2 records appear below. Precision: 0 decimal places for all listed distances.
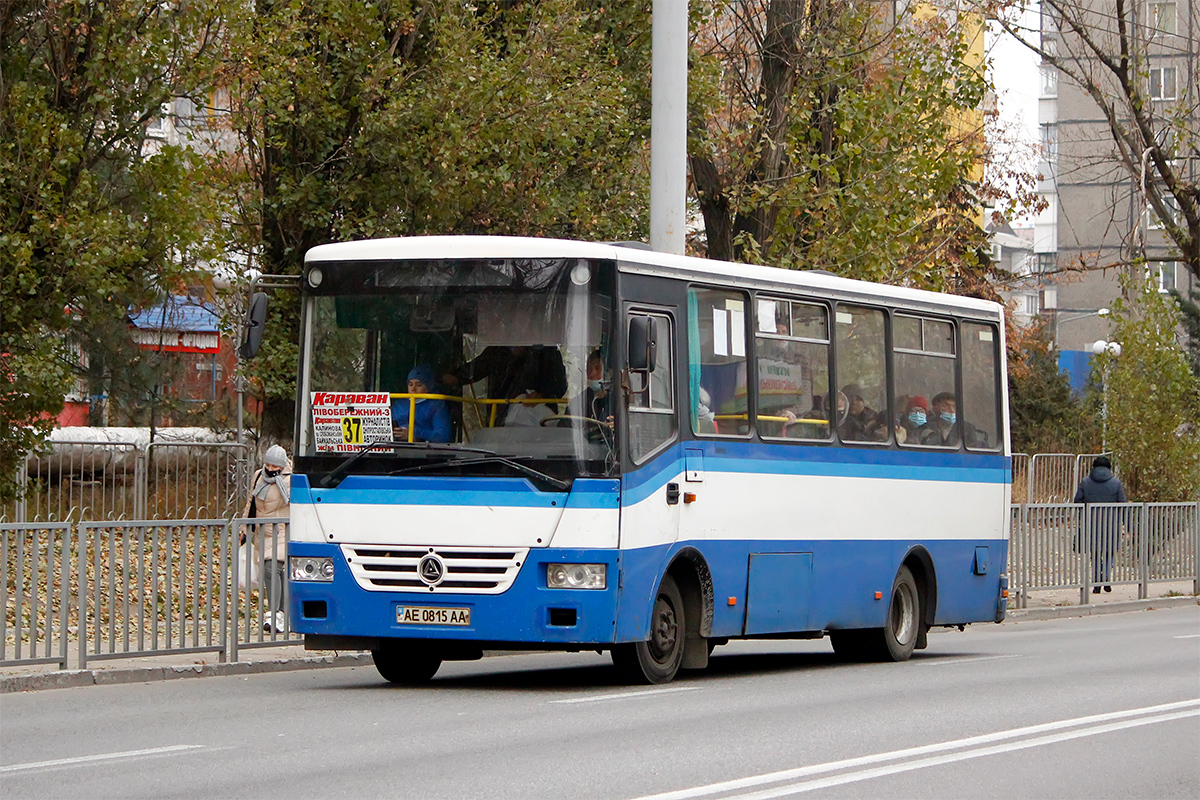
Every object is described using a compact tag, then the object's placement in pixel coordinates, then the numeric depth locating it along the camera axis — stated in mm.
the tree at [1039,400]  48188
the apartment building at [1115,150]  31688
